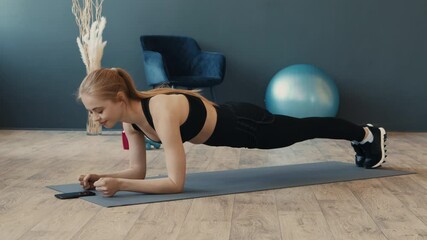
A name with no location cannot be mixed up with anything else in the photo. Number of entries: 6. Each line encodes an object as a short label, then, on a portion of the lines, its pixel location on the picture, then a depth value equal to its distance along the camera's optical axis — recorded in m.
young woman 2.75
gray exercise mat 2.84
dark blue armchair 5.68
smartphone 2.86
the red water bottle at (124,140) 4.64
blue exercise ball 5.47
